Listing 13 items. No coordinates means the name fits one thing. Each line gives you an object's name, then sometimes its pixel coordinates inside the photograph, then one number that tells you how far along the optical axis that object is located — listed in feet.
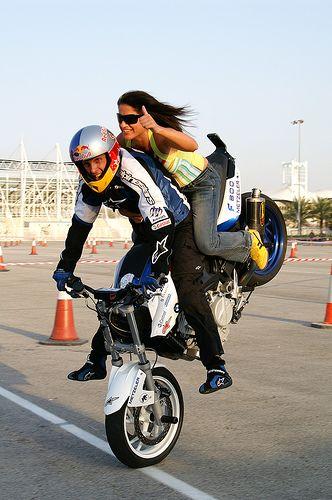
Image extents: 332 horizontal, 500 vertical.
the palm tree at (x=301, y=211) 263.49
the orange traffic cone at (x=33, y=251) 115.85
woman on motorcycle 16.94
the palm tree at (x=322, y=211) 254.47
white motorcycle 15.05
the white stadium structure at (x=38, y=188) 356.38
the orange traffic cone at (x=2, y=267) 74.62
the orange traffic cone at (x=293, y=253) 103.24
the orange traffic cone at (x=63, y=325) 31.19
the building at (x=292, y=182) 403.75
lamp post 252.42
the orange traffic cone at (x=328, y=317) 35.17
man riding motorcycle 15.07
